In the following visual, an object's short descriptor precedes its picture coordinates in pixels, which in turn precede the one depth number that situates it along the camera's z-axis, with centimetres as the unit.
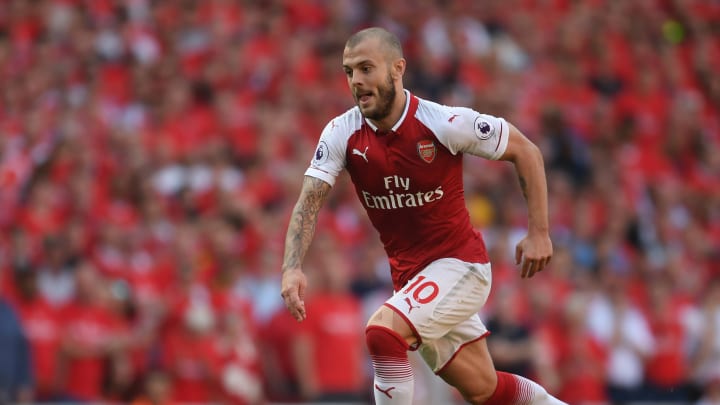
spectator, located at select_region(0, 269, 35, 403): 2281
